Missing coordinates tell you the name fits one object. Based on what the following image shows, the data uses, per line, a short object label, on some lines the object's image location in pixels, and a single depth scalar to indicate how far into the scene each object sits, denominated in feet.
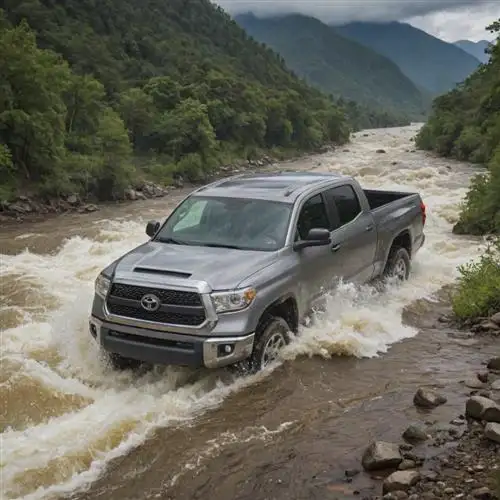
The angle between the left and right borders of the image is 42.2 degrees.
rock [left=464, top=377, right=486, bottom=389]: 20.94
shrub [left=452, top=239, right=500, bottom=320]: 28.50
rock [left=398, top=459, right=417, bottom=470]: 15.53
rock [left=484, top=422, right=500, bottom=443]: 16.31
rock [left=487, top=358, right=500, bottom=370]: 22.47
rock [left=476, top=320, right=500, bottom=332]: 26.86
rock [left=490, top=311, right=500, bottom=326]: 27.17
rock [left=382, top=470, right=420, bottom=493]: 14.43
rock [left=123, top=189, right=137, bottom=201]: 105.79
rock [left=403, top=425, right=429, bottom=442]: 17.13
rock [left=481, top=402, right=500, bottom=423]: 17.53
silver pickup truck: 20.04
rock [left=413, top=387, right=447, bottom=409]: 19.56
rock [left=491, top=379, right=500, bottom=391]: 20.05
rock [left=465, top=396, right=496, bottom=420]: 17.94
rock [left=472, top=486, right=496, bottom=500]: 13.55
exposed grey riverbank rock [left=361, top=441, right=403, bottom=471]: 15.67
